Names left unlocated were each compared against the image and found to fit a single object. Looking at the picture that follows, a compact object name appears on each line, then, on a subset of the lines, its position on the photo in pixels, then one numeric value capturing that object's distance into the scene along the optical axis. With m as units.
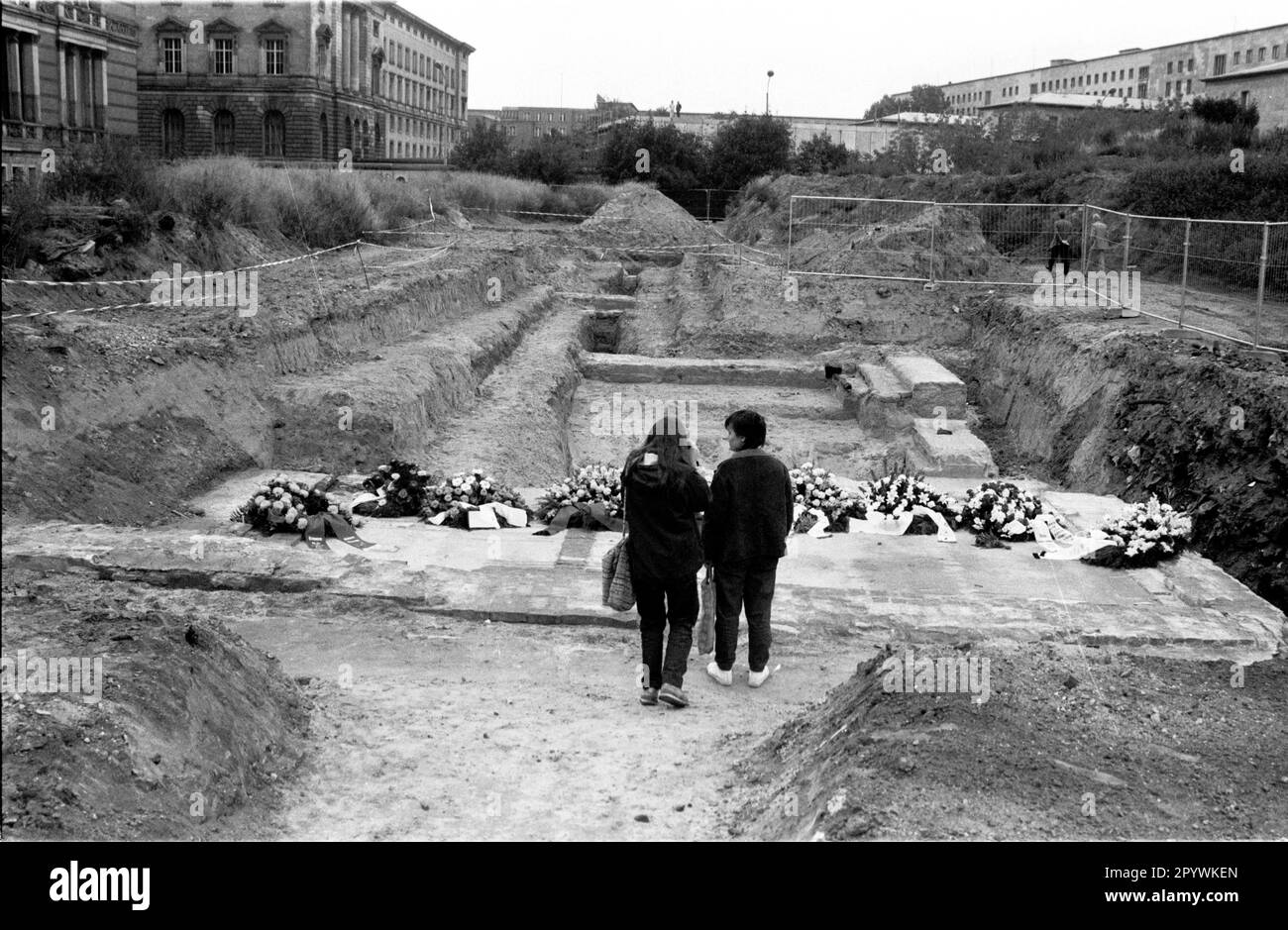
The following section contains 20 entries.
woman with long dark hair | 5.94
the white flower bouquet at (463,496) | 9.20
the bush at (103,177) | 15.91
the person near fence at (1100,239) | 19.48
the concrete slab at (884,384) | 16.52
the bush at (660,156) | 50.78
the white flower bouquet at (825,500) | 9.45
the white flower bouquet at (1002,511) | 9.11
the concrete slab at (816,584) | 7.36
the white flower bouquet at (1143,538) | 8.39
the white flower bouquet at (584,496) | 9.22
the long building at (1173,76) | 39.00
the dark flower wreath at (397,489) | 9.30
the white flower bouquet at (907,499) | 9.48
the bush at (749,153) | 50.91
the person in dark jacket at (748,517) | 6.19
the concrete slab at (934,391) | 16.56
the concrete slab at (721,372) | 19.14
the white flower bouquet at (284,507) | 8.55
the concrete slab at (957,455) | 13.27
